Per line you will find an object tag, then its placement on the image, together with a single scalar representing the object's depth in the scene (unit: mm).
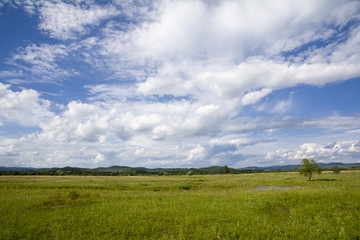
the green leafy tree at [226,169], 181125
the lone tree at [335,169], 85931
